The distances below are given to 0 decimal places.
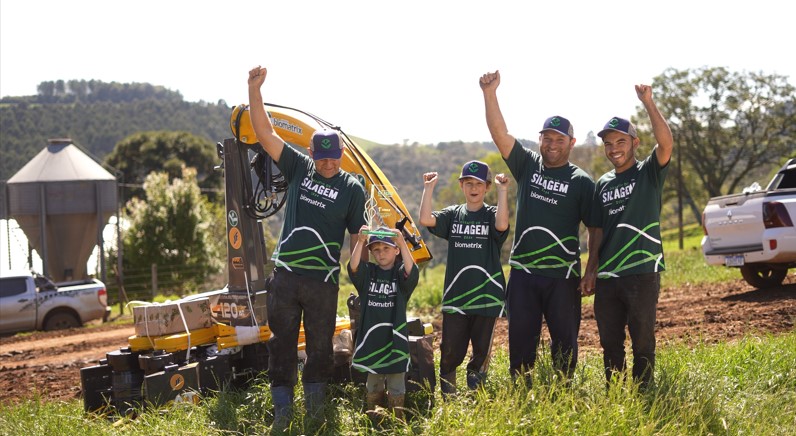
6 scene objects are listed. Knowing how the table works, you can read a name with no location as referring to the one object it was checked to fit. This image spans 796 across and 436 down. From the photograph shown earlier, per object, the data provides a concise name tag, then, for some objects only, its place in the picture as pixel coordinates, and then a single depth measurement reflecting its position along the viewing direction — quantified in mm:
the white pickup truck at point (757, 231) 11820
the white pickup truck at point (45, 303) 19469
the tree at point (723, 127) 47531
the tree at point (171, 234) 34031
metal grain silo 27438
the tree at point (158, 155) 58000
